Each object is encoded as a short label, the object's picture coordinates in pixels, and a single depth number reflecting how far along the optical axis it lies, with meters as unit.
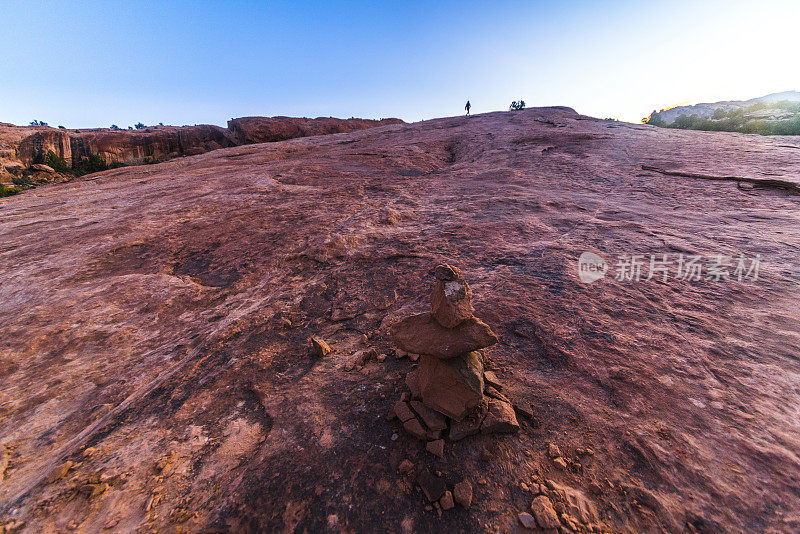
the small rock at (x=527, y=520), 1.08
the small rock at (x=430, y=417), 1.41
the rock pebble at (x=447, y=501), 1.15
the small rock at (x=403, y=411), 1.48
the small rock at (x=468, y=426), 1.38
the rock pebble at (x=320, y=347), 2.04
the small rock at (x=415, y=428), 1.40
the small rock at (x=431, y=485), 1.18
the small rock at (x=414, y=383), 1.56
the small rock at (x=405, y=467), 1.29
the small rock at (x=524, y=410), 1.47
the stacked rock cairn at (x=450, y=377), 1.41
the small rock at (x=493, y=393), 1.53
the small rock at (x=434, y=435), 1.39
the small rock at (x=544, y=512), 1.06
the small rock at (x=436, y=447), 1.33
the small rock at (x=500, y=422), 1.40
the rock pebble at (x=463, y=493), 1.15
